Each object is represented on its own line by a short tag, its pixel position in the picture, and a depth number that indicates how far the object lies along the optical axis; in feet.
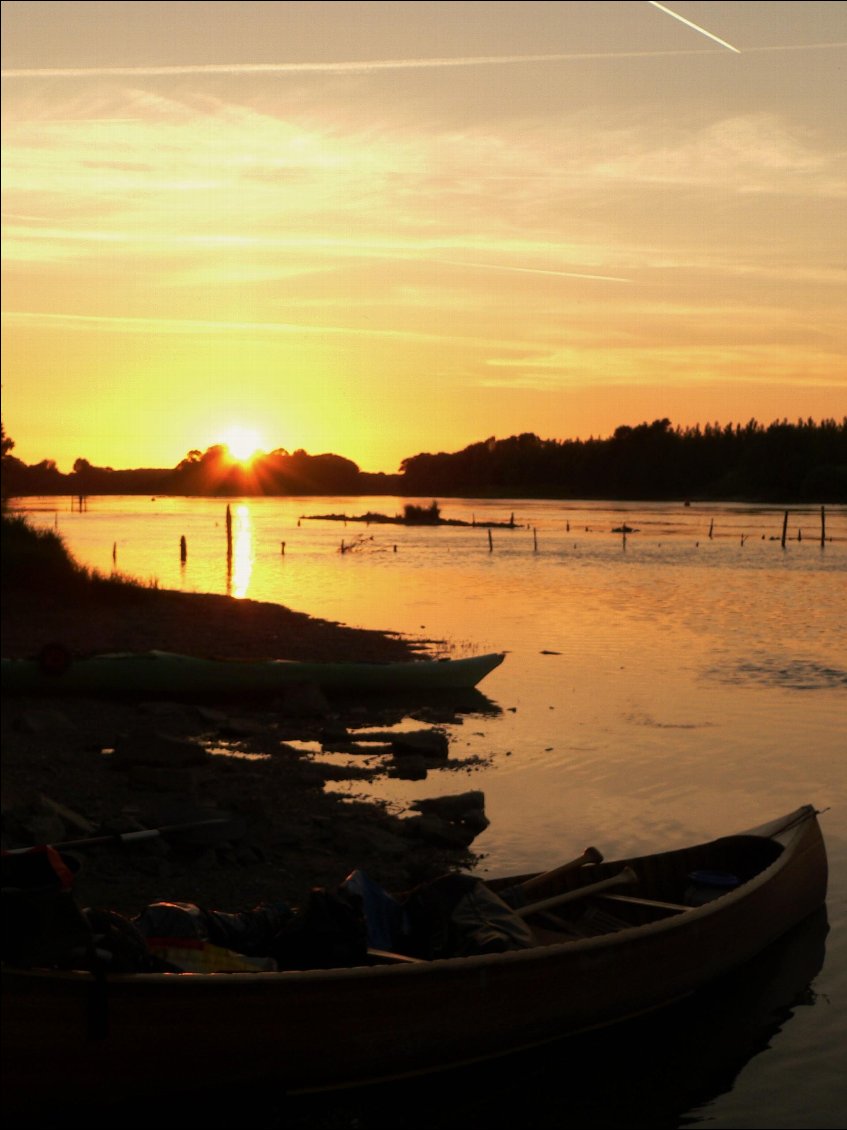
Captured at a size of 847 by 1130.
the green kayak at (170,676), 64.59
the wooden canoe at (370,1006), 20.12
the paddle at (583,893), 27.99
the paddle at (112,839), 23.63
